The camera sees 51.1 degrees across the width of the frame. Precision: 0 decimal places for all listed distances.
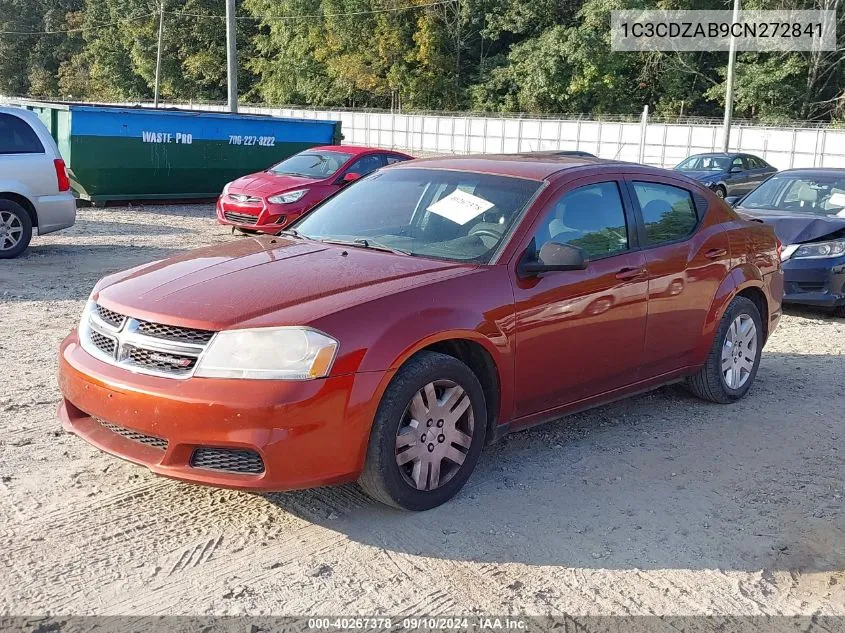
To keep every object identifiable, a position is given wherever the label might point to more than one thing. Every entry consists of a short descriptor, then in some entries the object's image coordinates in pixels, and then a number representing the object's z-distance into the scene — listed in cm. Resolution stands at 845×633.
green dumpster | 1583
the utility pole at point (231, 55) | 2342
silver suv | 1060
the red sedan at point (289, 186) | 1322
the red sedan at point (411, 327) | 365
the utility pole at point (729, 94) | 3083
